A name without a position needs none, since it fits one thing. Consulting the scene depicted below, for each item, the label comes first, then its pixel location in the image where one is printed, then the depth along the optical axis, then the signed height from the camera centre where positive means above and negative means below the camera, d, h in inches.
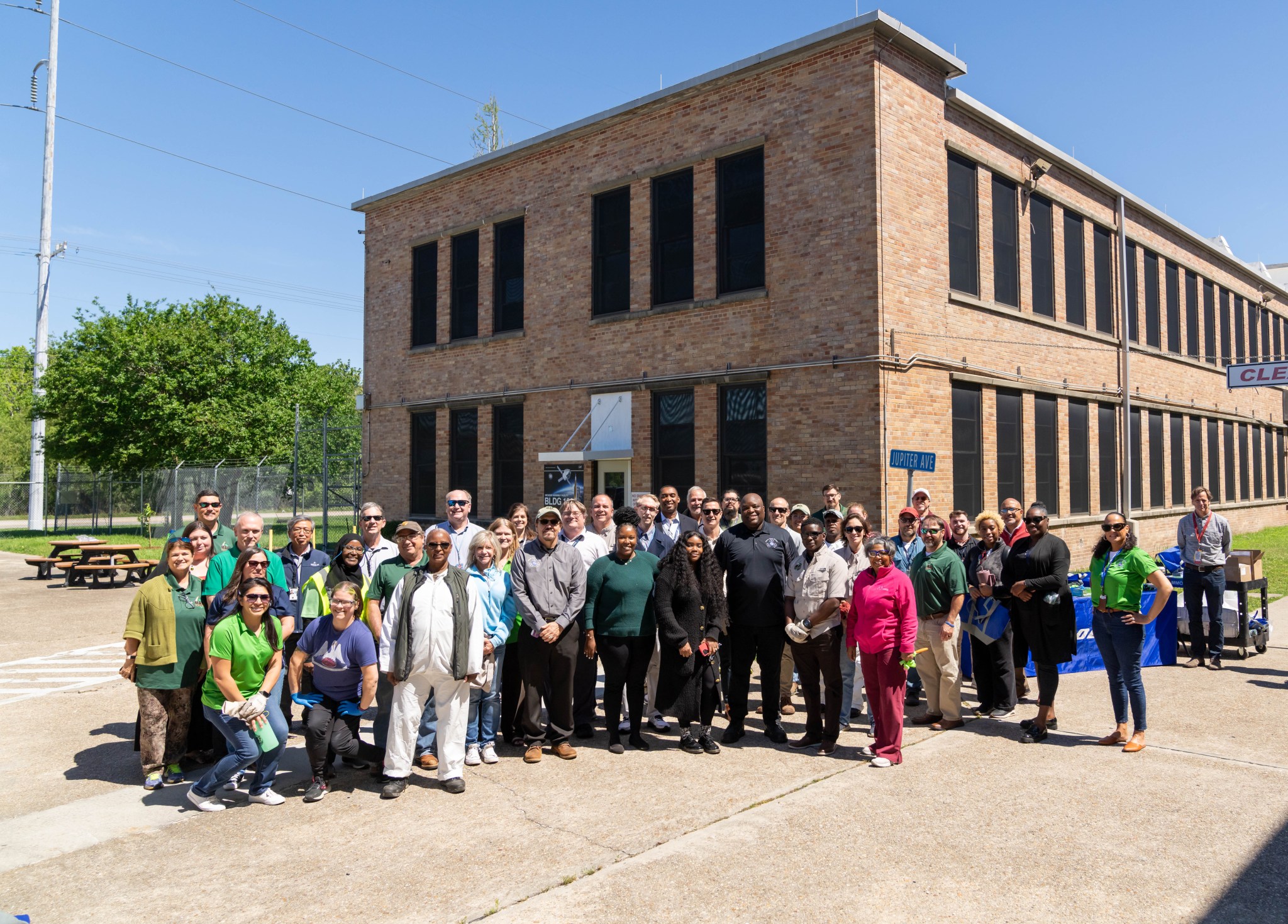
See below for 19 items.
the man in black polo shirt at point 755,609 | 285.9 -35.9
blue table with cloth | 392.8 -66.5
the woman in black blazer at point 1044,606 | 283.4 -34.9
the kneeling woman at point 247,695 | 225.1 -51.6
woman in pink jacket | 264.2 -42.8
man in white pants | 239.5 -43.4
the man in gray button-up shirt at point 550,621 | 271.6 -38.1
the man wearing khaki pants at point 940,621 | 297.4 -41.7
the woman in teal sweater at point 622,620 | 283.1 -39.3
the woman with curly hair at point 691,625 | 281.0 -40.8
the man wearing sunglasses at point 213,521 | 292.0 -7.4
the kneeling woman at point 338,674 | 234.4 -47.6
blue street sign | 476.7 +21.8
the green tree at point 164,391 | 1306.6 +168.0
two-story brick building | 552.4 +152.3
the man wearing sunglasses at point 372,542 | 281.1 -14.1
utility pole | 1403.8 +382.2
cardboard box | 413.4 -31.6
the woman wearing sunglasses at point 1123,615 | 273.3 -36.2
